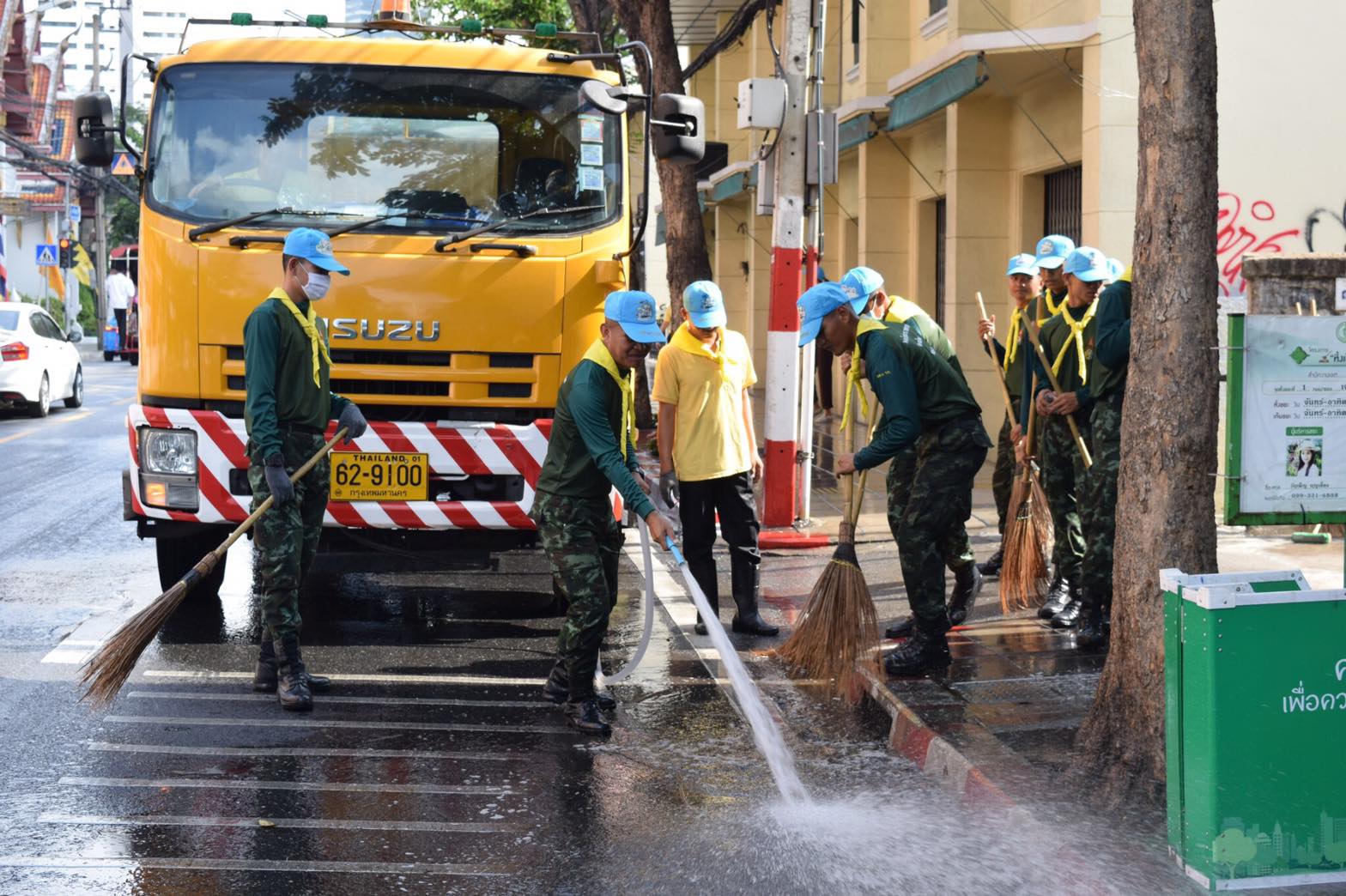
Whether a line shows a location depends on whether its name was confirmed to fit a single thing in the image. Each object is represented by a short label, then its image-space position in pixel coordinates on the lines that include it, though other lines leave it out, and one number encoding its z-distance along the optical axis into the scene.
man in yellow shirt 8.06
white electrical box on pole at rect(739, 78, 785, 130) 10.97
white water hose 6.43
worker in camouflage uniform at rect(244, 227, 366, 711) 6.62
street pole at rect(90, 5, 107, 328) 46.75
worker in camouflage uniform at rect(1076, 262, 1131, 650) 7.58
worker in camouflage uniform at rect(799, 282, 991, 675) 7.05
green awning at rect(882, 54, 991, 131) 13.84
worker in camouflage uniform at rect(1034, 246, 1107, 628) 8.14
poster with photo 4.82
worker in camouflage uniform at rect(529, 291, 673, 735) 6.28
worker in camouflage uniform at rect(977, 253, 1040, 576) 9.42
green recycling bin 4.21
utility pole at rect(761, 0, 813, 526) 11.00
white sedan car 21.05
